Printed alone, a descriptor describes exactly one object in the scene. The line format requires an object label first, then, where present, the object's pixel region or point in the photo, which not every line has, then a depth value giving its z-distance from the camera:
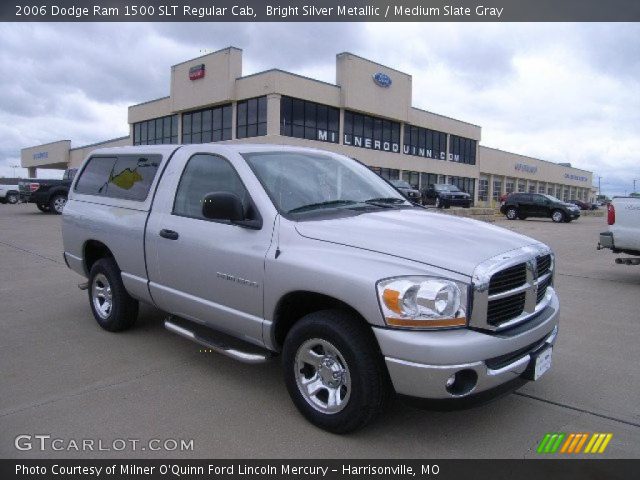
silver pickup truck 2.87
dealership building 36.00
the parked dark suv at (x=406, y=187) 24.27
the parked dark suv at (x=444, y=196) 31.70
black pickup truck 20.51
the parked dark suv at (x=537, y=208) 27.39
